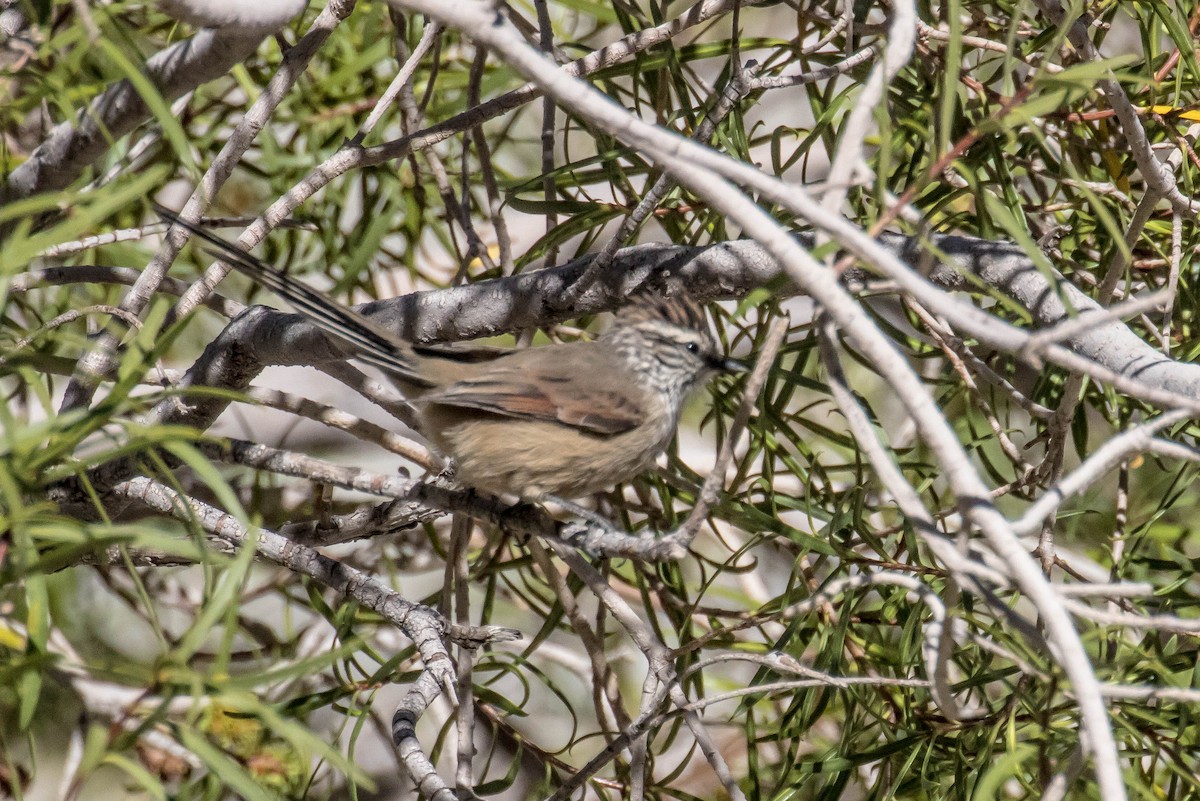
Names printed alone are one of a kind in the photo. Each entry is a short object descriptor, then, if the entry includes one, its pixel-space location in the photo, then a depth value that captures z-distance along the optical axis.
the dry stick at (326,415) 5.65
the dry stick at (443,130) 5.18
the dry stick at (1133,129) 4.57
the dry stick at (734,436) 3.17
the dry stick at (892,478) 2.89
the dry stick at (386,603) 4.40
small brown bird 6.14
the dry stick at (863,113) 3.05
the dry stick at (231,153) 4.90
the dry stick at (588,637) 6.00
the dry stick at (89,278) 4.98
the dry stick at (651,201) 4.72
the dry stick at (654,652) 4.49
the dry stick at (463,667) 5.02
